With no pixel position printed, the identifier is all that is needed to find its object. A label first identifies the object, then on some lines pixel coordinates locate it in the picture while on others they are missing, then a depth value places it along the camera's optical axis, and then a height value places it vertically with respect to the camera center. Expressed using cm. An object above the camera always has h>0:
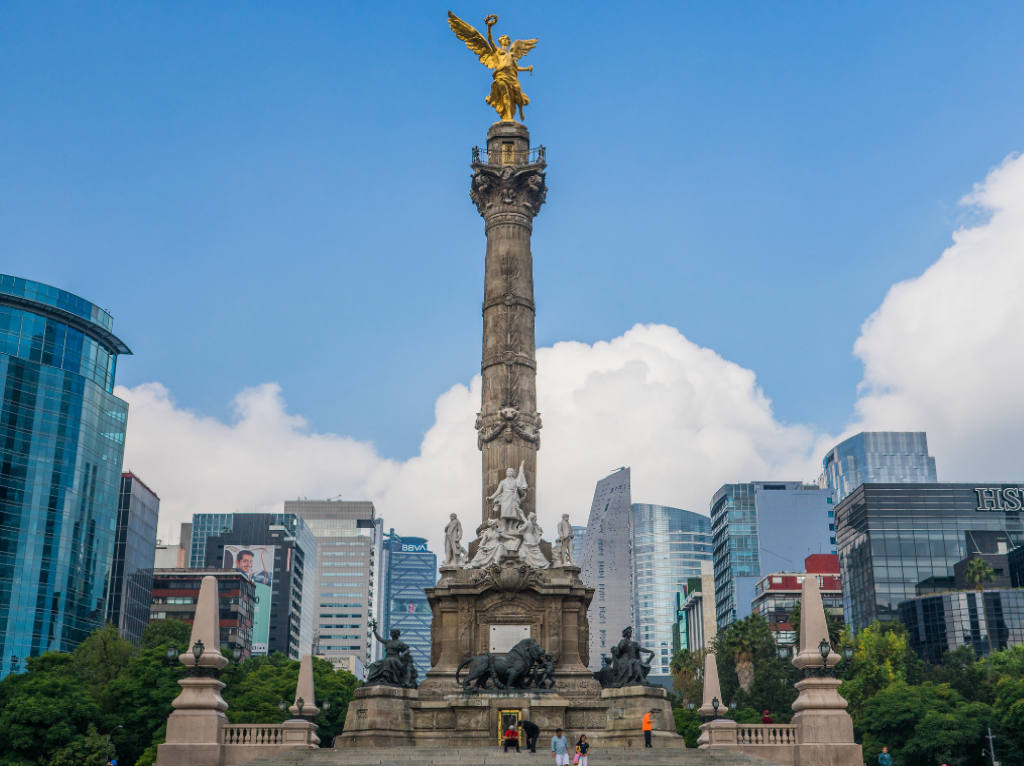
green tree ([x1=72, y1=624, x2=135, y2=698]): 6128 +364
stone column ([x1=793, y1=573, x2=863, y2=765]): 2900 +29
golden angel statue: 5041 +2884
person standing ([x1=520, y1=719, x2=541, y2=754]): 3195 -24
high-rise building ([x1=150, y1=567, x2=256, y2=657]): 13638 +1500
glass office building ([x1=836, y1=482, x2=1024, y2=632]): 11644 +1916
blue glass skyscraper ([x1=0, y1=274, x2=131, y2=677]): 8938 +2064
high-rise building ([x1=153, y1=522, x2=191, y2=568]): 15788 +2289
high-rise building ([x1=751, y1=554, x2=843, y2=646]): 13638 +1583
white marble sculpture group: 4138 +671
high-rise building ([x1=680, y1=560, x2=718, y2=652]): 17800 +1757
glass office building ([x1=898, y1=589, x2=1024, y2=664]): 10175 +890
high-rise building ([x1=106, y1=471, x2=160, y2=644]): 11288 +1646
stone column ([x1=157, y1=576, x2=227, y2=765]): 2969 +32
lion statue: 3650 +174
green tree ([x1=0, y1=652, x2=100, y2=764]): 4753 +40
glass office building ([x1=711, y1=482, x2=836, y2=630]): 16288 +2724
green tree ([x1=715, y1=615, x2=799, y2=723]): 7338 +364
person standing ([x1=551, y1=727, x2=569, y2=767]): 2723 -60
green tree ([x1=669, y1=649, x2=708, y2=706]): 8956 +411
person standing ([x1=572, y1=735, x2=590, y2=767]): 2720 -60
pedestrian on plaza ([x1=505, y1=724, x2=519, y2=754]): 3067 -38
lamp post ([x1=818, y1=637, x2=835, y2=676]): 2938 +183
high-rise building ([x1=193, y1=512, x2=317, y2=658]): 16538 +2325
